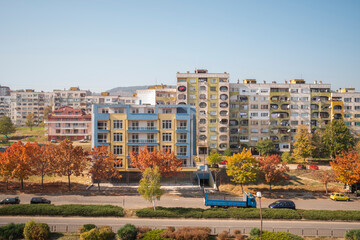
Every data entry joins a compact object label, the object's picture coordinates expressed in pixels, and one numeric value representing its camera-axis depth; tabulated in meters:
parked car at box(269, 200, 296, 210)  47.25
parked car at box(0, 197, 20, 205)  46.41
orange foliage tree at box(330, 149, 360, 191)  55.47
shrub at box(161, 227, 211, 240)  33.81
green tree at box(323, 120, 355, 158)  82.62
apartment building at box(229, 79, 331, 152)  95.06
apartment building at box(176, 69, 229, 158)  92.06
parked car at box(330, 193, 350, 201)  54.22
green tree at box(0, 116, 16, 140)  106.94
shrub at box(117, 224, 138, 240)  33.53
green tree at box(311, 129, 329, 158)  85.75
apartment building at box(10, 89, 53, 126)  150.88
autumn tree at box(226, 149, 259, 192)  56.38
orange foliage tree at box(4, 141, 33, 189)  53.41
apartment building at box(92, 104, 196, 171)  63.47
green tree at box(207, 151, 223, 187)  74.31
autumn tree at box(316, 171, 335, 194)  57.06
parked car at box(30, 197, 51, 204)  46.88
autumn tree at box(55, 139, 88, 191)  55.62
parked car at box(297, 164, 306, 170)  76.69
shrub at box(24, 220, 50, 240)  33.41
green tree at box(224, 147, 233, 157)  87.58
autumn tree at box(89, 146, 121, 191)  55.59
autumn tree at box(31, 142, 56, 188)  55.88
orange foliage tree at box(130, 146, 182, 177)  55.91
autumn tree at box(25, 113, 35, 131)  129.38
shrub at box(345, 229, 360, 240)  34.32
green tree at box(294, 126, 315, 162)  83.31
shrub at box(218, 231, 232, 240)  34.55
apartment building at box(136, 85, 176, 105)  97.12
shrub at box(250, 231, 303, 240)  33.56
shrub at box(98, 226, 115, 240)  33.78
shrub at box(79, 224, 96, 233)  34.98
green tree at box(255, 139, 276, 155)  87.20
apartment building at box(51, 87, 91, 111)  148.00
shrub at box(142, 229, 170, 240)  33.69
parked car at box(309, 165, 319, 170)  77.05
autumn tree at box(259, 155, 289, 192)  56.50
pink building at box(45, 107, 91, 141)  108.75
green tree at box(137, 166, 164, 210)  44.56
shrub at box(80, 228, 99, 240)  33.31
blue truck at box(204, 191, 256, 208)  45.78
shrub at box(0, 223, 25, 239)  33.72
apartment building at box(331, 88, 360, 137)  97.94
